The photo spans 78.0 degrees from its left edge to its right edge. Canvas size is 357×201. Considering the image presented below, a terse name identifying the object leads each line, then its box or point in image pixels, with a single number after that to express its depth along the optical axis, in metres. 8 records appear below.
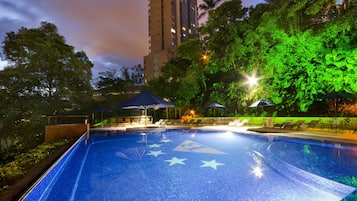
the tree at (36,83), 18.66
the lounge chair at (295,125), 14.42
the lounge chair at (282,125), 15.27
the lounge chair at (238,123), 19.67
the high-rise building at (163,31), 78.38
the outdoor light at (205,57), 29.16
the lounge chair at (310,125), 13.78
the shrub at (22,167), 4.68
